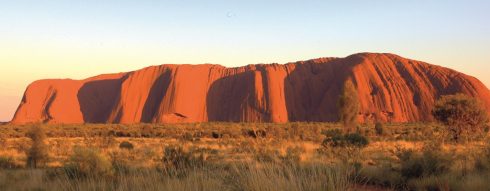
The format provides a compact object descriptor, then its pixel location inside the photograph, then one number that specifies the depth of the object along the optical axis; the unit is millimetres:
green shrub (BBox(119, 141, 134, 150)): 23630
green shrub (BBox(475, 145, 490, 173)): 9867
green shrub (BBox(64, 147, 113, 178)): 9172
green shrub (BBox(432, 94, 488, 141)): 23969
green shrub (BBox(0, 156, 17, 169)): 15411
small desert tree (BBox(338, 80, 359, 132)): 36250
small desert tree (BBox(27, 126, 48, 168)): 16844
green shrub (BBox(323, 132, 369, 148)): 15972
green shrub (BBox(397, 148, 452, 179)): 9688
